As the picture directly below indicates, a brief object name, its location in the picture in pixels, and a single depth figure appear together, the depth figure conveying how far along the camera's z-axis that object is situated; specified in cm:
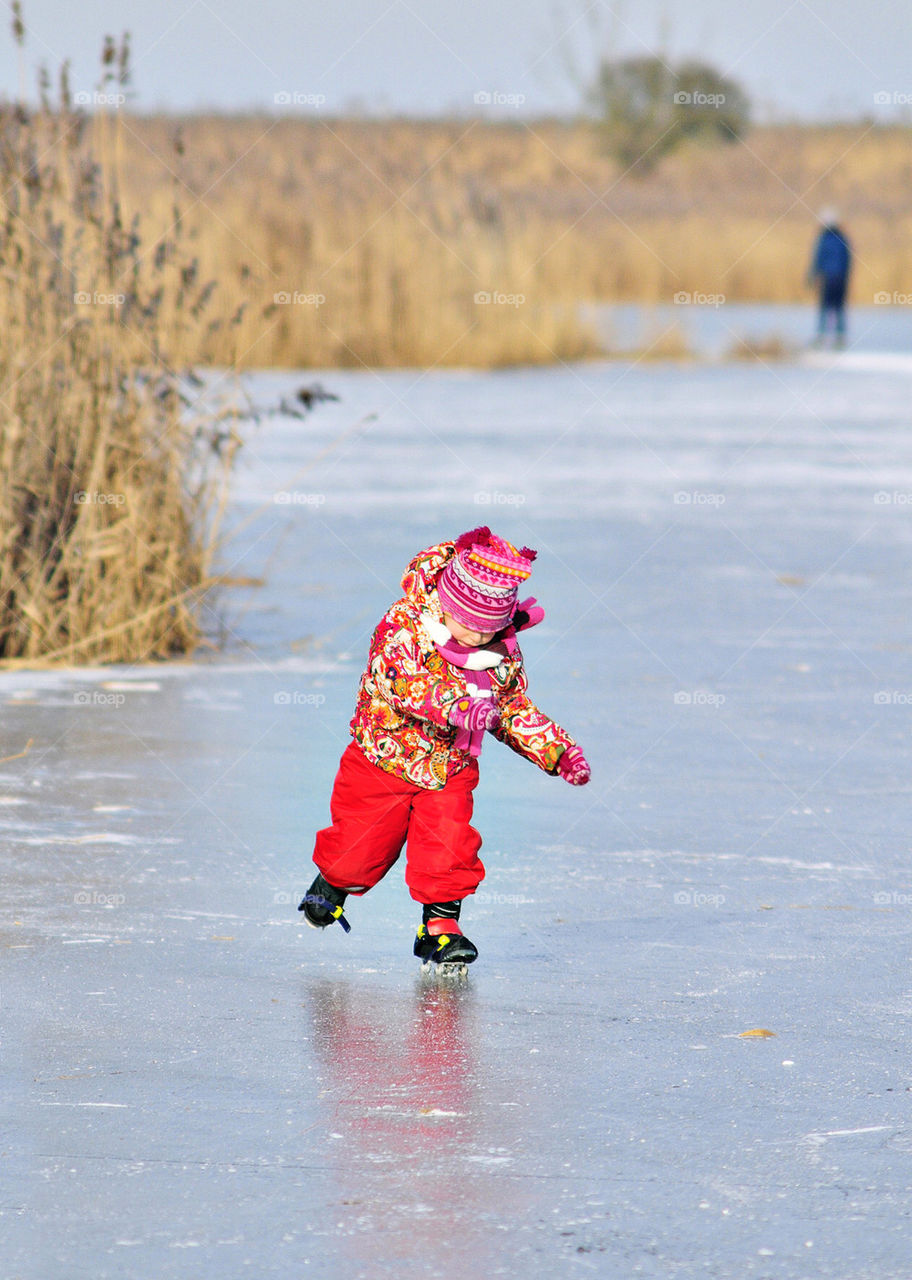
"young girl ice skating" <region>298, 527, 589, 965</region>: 821
